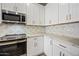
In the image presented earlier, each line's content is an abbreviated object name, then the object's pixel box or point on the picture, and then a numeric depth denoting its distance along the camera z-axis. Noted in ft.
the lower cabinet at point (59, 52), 3.42
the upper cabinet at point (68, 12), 3.65
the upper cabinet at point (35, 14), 3.68
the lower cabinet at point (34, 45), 3.92
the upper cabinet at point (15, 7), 3.38
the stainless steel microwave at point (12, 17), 3.48
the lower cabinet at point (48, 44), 4.11
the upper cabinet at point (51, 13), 3.69
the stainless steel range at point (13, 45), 3.41
